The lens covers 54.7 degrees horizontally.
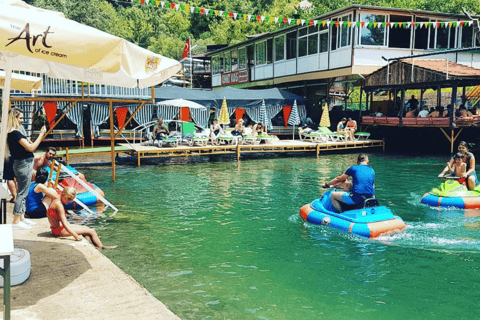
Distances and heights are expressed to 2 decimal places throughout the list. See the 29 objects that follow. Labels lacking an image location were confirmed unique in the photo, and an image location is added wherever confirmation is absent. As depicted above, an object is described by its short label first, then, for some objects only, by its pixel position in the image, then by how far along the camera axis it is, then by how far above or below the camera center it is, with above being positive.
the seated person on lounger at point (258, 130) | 23.19 -0.25
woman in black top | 6.95 -0.45
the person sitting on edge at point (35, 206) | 8.67 -1.53
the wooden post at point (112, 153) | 15.16 -0.93
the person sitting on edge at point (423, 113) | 23.52 +0.63
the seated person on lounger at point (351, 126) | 24.84 -0.04
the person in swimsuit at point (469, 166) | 10.98 -0.97
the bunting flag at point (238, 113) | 27.58 +0.71
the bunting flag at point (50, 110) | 23.12 +0.72
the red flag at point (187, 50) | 42.82 +6.91
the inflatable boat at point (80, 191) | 10.86 -1.61
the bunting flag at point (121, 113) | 24.30 +0.61
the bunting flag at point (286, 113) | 28.75 +0.75
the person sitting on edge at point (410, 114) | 23.84 +0.59
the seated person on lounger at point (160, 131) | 21.52 -0.29
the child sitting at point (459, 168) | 10.98 -1.01
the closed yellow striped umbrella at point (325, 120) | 25.05 +0.28
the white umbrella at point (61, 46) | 4.40 +0.81
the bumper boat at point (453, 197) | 10.56 -1.65
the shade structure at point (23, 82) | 10.27 +0.96
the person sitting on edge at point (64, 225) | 7.03 -1.54
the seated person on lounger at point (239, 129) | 23.06 -0.23
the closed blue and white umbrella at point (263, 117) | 25.62 +0.45
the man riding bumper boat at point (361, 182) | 8.59 -1.05
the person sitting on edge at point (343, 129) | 24.64 -0.20
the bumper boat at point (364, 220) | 8.44 -1.79
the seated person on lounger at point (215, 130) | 21.89 -0.25
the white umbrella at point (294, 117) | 26.20 +0.46
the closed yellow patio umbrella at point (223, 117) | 22.48 +0.38
